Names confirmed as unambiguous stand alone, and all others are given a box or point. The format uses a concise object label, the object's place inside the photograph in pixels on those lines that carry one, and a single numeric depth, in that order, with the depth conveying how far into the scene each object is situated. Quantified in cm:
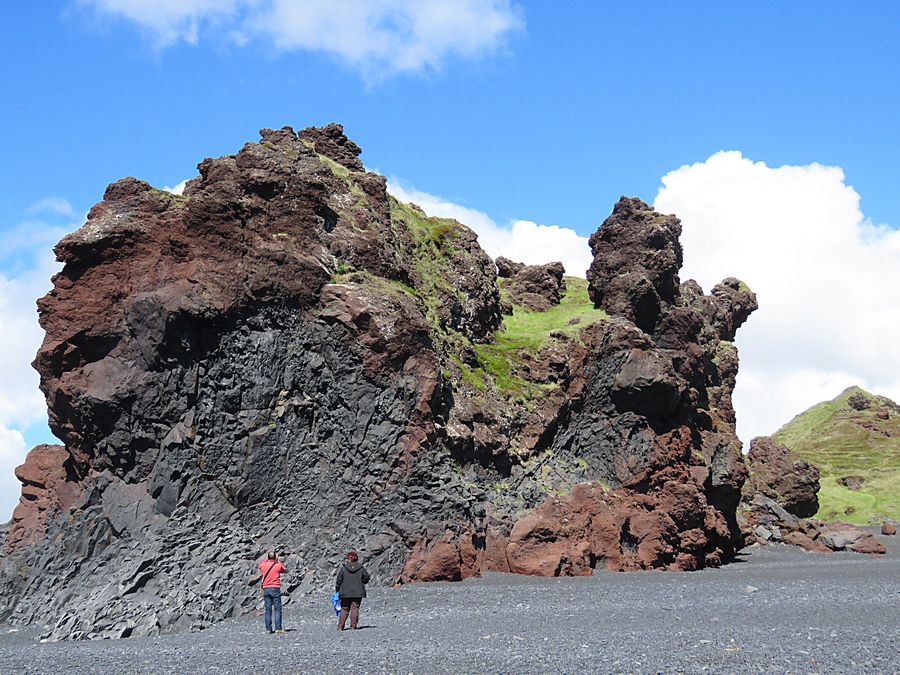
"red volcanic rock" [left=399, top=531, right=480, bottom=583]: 3000
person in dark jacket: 1994
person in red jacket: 2062
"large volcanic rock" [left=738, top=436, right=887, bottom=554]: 5100
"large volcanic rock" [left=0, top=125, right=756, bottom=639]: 3036
